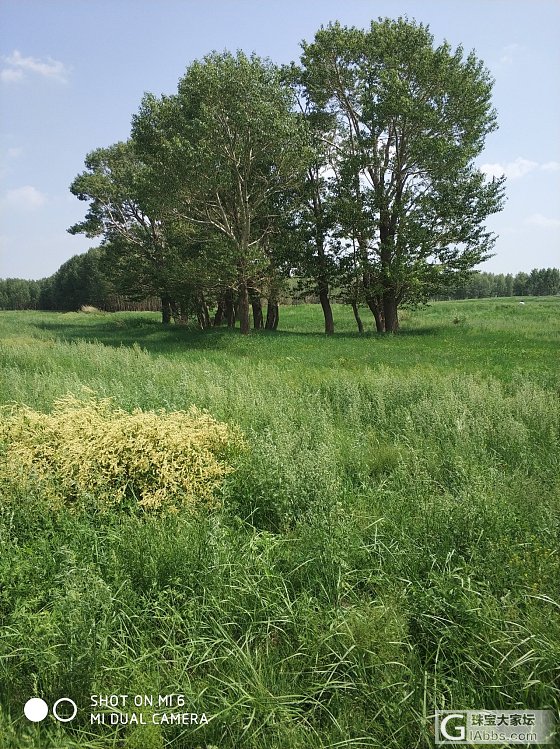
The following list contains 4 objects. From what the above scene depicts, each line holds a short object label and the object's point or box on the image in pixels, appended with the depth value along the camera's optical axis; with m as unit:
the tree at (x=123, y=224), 34.47
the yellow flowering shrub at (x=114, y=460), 4.85
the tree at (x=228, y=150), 21.02
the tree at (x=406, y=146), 23.98
